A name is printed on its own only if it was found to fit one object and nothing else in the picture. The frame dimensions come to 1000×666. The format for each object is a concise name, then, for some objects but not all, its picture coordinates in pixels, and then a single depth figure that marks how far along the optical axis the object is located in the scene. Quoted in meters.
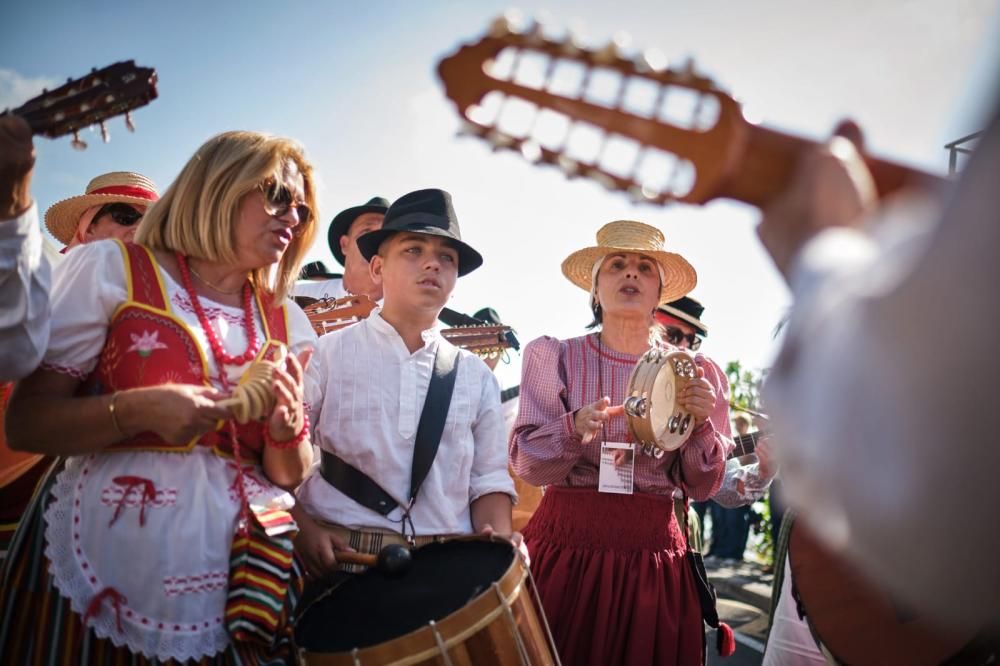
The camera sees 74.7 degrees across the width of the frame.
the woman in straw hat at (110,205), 3.74
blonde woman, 1.70
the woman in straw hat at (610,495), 3.15
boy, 2.54
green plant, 11.04
